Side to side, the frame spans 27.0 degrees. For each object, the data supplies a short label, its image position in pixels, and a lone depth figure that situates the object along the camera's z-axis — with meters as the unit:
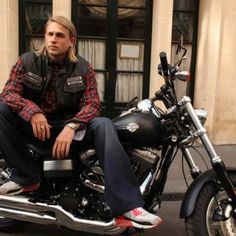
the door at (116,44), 8.26
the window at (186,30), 8.54
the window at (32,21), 8.12
